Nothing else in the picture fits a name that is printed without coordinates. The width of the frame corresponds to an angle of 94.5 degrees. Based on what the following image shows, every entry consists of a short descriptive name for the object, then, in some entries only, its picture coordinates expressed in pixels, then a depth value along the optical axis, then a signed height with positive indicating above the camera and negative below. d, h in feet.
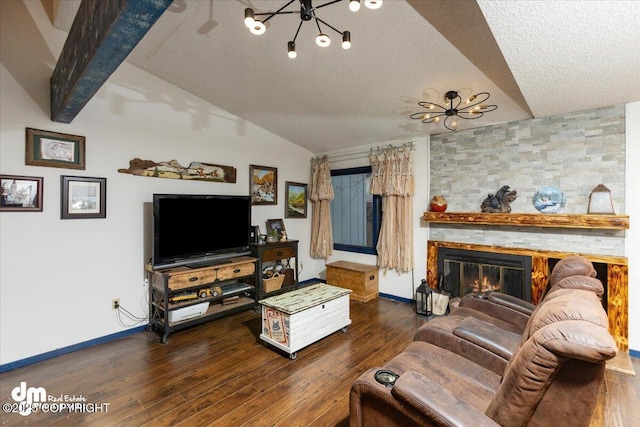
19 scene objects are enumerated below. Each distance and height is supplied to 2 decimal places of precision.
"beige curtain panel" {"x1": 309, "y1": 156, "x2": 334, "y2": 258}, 16.37 +0.27
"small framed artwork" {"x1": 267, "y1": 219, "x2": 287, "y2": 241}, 14.83 -0.76
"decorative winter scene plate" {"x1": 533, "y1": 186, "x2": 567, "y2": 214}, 10.09 +0.39
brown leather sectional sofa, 3.23 -2.44
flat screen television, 10.14 -0.62
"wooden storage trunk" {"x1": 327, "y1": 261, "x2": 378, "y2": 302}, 14.02 -3.28
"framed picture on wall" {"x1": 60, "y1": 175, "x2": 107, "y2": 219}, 9.03 +0.49
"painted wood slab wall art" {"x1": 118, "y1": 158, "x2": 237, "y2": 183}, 10.60 +1.65
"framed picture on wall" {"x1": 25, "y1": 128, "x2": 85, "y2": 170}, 8.48 +1.90
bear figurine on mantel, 11.00 +0.42
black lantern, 12.19 -3.65
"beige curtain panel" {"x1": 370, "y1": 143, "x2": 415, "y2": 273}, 13.53 +0.44
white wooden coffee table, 8.81 -3.34
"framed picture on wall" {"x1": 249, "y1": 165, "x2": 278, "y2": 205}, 14.21 +1.36
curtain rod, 13.98 +3.05
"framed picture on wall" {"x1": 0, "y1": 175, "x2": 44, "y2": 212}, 8.06 +0.55
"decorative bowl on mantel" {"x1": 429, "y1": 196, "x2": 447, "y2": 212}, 12.41 +0.31
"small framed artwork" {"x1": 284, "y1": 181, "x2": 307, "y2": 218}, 16.01 +0.68
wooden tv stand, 9.97 -3.05
